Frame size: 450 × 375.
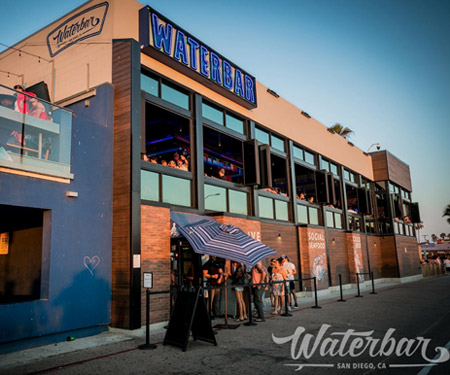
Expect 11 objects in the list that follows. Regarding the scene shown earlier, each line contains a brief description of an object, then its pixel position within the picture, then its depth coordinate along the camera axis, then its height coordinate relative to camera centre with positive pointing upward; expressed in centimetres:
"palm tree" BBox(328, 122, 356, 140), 4079 +1394
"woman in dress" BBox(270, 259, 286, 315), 1181 -76
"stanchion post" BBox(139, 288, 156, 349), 732 -158
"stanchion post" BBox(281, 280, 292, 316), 1096 -127
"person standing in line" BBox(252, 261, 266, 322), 1047 -85
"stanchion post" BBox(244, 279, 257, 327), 968 -150
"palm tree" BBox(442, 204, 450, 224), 7606 +851
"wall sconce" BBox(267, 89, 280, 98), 1773 +802
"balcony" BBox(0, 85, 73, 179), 783 +299
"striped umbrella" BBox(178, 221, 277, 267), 891 +46
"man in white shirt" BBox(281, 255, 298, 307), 1307 -39
